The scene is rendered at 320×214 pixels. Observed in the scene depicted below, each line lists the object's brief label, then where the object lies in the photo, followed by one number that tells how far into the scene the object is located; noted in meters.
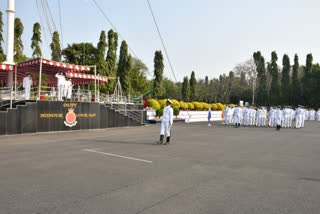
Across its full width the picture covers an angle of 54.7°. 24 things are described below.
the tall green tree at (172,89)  77.14
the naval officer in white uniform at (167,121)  12.52
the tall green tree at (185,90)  56.72
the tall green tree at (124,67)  45.57
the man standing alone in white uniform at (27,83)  17.03
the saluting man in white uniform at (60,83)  17.59
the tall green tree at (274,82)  60.25
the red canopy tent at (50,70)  17.09
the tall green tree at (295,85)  58.72
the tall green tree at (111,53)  42.97
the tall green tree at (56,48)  40.68
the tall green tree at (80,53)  44.91
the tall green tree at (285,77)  59.99
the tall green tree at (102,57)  41.62
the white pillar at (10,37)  18.53
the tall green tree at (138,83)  55.26
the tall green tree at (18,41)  36.12
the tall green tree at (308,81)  56.41
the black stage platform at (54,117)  14.76
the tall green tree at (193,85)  57.47
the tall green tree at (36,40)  39.69
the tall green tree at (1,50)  34.78
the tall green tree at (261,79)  61.84
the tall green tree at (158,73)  48.91
